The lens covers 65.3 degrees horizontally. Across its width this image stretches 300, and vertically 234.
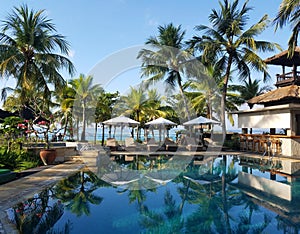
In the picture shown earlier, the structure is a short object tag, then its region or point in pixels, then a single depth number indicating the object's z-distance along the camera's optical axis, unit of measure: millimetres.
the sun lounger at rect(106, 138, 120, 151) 16491
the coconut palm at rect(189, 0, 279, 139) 16984
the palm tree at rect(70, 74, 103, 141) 25525
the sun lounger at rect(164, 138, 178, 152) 16531
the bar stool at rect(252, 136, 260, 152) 15289
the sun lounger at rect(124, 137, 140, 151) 16641
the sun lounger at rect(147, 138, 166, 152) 16234
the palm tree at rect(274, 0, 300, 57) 10752
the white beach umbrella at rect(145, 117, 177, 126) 17461
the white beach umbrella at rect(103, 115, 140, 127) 16542
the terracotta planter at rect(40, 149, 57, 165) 10186
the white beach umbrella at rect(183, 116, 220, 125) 16641
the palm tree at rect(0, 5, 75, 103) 12391
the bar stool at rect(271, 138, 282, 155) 13744
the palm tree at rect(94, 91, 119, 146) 25344
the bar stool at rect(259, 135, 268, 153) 14602
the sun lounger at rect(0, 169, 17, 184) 6763
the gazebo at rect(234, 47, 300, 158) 13367
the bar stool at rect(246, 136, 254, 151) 15958
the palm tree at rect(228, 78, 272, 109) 24469
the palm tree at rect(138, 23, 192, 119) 18500
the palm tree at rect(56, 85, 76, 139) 23545
